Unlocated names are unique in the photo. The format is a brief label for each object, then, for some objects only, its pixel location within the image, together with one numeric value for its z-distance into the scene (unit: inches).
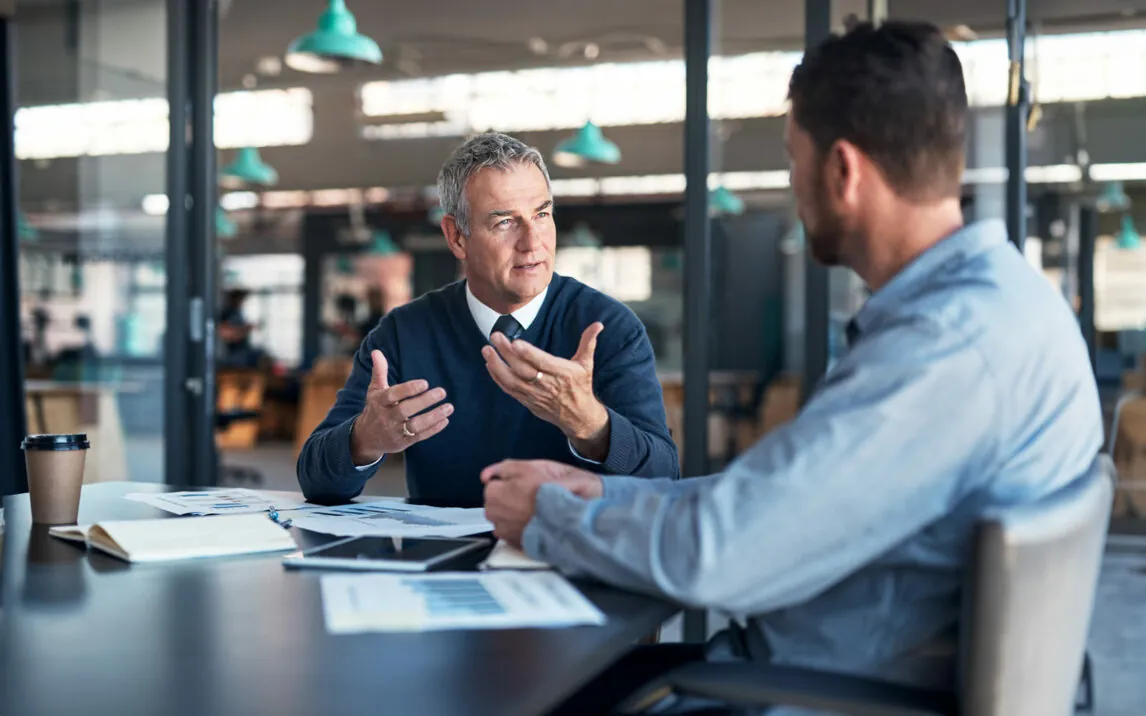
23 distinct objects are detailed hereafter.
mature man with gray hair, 68.2
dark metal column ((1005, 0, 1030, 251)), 140.6
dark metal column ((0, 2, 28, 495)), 166.9
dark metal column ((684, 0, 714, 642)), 145.1
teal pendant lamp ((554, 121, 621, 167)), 284.0
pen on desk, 60.7
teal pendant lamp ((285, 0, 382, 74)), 163.0
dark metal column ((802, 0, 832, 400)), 141.2
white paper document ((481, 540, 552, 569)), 48.7
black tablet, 48.9
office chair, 35.0
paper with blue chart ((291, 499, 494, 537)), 57.5
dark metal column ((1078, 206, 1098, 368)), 179.2
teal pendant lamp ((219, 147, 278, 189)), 326.3
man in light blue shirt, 38.8
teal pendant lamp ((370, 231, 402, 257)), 560.7
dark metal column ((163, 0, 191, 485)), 165.6
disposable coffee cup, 61.2
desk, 32.0
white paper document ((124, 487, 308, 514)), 66.0
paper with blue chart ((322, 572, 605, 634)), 39.9
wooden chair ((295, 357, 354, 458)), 412.5
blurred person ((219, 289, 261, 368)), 443.8
